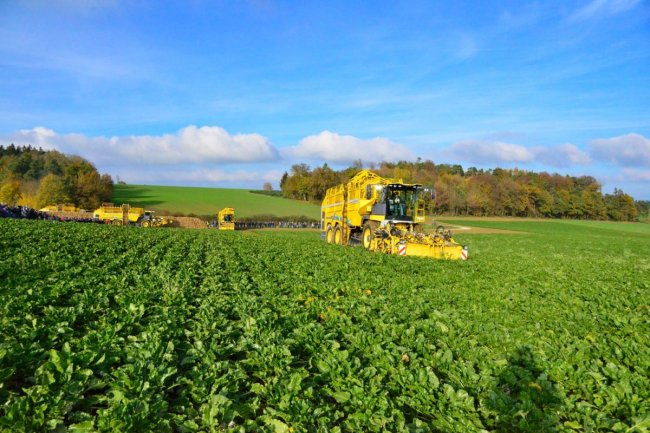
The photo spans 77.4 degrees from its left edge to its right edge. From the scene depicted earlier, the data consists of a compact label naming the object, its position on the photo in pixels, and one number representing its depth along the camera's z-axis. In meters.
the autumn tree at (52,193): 64.12
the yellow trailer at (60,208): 54.12
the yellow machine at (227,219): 50.09
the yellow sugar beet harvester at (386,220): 17.27
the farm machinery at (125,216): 44.38
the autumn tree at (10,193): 70.31
